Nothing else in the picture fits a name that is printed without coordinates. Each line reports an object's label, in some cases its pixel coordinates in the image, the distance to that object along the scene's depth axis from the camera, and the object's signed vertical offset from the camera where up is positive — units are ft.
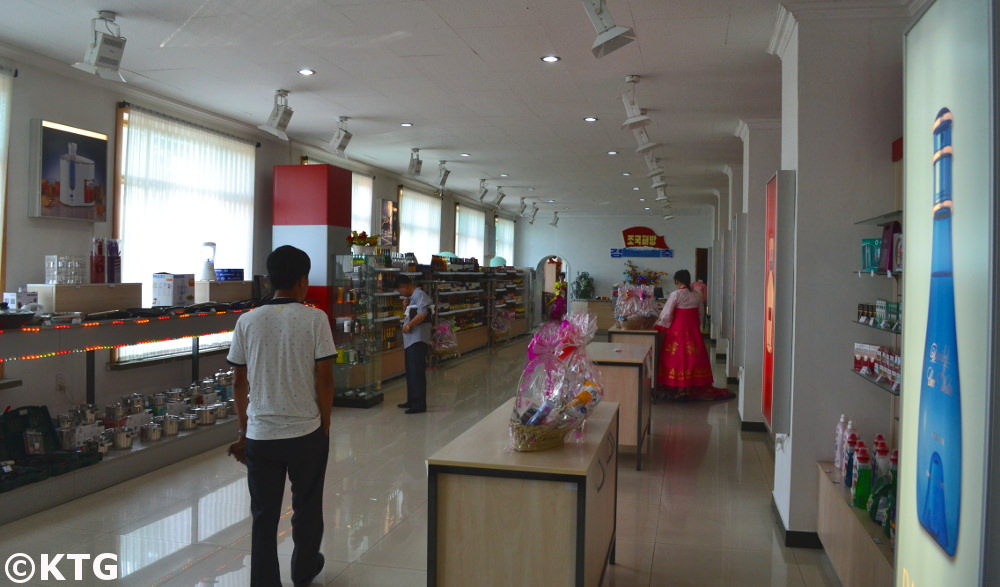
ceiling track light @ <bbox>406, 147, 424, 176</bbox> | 32.12 +6.02
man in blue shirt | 26.45 -1.86
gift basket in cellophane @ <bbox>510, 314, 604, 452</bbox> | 9.41 -1.35
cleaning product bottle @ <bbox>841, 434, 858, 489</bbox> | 12.38 -2.84
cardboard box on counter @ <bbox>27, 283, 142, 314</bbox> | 17.90 -0.16
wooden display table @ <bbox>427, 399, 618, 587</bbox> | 8.71 -2.79
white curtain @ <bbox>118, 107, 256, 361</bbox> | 23.43 +3.41
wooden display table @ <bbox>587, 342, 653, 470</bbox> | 19.65 -2.56
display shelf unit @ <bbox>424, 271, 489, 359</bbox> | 41.93 -0.48
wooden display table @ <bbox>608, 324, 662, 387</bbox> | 29.66 -1.58
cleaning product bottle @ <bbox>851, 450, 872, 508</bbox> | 11.57 -3.02
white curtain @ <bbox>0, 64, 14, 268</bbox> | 18.81 +4.72
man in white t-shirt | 10.67 -1.54
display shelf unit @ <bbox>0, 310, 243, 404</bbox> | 15.51 -1.11
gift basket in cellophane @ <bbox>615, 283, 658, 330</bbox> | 30.91 -0.47
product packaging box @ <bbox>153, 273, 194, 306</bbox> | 22.08 +0.09
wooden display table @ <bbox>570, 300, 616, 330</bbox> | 59.11 -0.85
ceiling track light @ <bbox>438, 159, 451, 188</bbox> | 36.03 +6.32
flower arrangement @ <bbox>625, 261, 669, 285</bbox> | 60.32 +2.27
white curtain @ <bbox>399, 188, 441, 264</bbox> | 45.73 +4.95
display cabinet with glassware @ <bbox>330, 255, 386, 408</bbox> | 28.60 -1.28
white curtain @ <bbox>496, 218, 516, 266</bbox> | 69.03 +5.93
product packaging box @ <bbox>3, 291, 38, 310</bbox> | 17.18 -0.21
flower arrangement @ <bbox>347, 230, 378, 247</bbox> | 29.55 +2.36
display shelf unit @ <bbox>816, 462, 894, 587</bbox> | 10.03 -3.76
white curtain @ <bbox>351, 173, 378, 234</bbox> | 38.60 +5.21
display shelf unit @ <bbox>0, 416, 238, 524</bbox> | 15.11 -4.47
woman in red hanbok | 29.78 -2.15
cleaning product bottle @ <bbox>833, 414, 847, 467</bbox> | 13.29 -2.61
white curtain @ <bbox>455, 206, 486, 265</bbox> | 56.75 +5.46
